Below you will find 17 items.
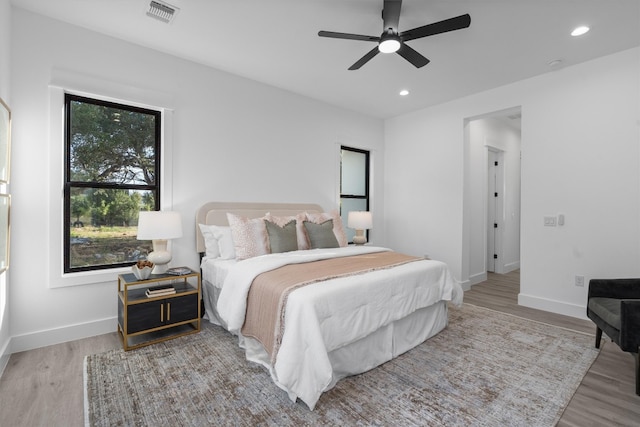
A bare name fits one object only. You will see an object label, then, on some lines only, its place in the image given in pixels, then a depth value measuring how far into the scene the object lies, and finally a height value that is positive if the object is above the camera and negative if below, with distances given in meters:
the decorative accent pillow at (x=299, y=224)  3.51 -0.14
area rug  1.81 -1.20
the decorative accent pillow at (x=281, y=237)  3.29 -0.28
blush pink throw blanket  2.08 -0.56
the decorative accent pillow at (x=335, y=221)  3.87 -0.12
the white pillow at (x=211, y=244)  3.40 -0.36
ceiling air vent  2.53 +1.69
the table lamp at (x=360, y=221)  4.83 -0.15
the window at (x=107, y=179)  2.90 +0.32
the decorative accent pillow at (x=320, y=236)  3.62 -0.29
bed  1.91 -0.65
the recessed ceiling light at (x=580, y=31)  2.79 +1.67
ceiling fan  2.25 +1.38
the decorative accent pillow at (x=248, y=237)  3.18 -0.26
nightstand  2.63 -0.89
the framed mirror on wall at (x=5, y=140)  2.24 +0.54
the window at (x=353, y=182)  5.30 +0.53
